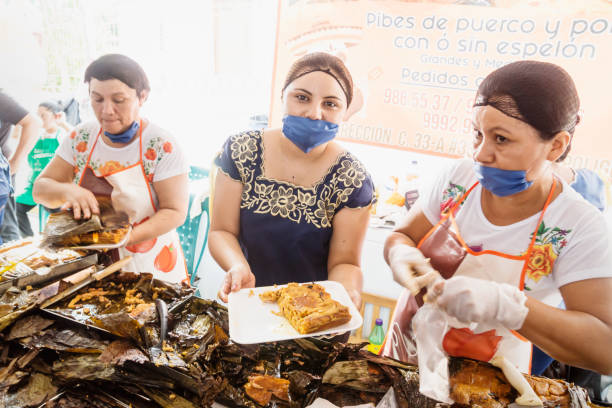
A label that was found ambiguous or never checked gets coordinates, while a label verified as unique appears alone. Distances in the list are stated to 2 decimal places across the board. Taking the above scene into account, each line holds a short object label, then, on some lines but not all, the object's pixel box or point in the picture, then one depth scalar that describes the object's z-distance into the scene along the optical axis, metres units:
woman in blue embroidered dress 1.70
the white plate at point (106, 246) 1.67
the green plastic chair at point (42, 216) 2.91
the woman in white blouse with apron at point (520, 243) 1.22
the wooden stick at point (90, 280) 1.27
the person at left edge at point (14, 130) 2.72
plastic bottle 2.53
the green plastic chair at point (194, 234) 2.71
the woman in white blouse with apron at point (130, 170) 2.05
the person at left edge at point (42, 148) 2.75
